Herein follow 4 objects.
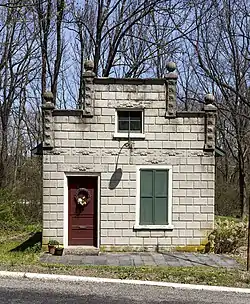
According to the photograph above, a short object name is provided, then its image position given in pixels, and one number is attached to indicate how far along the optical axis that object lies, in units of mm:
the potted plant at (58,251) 13531
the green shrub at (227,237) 14273
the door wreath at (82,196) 14242
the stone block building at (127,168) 14211
